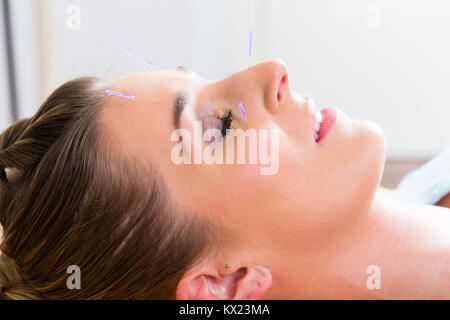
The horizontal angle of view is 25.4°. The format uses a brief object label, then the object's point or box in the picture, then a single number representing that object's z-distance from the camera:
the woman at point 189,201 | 0.59
